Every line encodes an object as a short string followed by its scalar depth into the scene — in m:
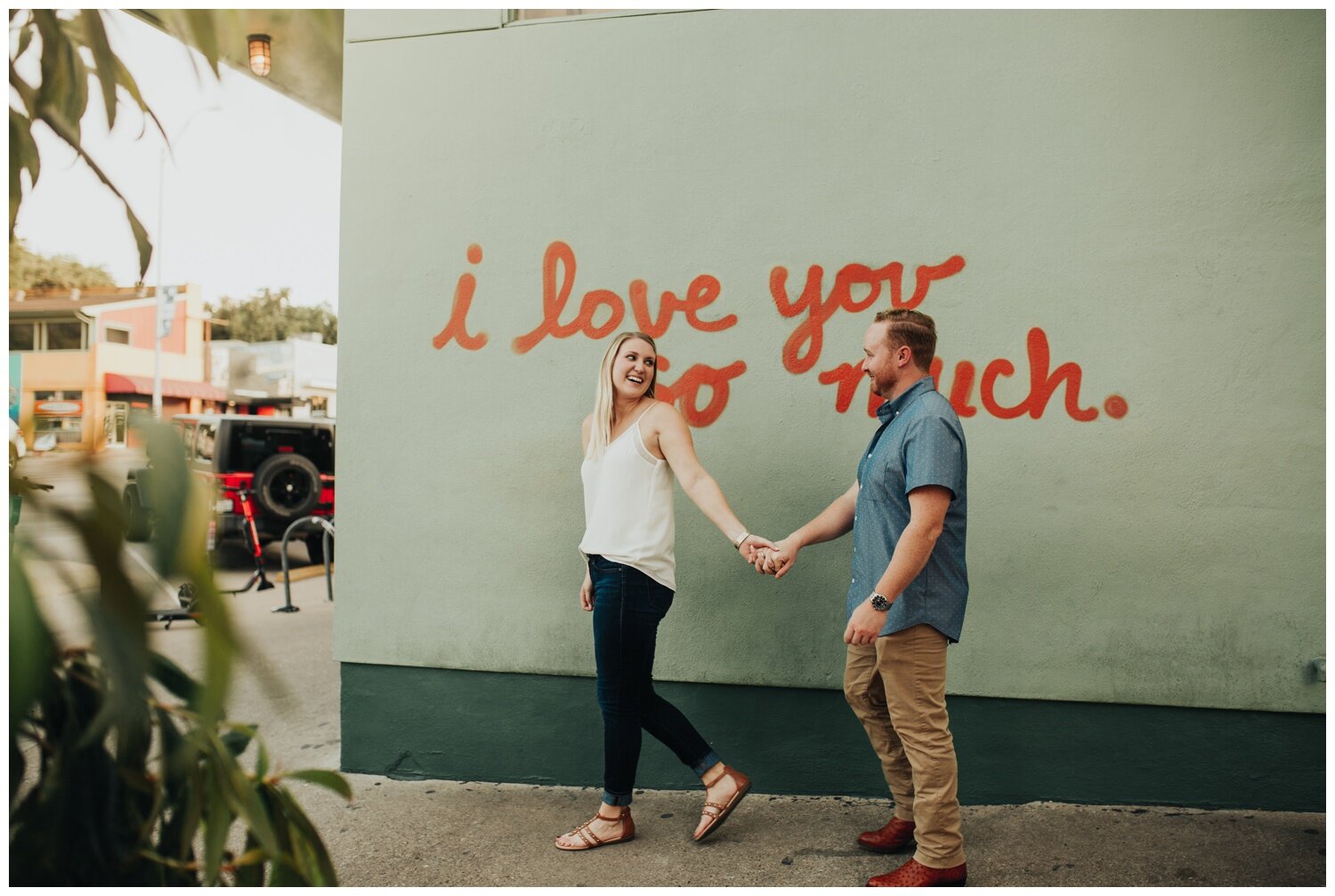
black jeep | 11.68
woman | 3.25
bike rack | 7.63
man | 2.79
